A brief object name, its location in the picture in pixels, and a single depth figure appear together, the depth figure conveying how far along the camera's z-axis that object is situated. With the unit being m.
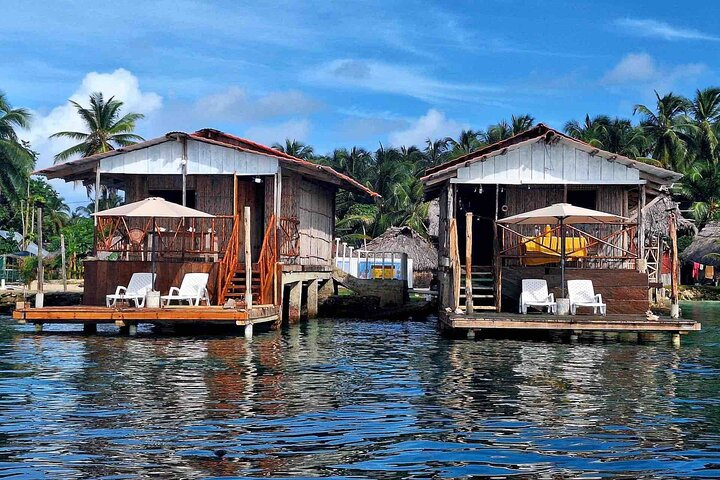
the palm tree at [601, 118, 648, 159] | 54.00
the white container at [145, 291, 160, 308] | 19.56
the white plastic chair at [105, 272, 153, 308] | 20.77
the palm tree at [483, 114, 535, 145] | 58.38
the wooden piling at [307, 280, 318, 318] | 27.28
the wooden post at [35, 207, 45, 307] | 20.64
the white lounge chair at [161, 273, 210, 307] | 20.58
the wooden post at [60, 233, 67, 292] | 29.48
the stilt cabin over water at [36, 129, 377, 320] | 21.97
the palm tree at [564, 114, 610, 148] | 53.61
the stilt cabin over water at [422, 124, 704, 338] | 20.83
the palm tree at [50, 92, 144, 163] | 47.25
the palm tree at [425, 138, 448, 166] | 72.71
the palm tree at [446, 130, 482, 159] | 58.97
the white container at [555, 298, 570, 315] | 19.31
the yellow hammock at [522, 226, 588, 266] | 21.89
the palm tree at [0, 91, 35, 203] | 47.94
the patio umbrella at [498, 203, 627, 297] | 19.50
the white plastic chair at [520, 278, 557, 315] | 20.30
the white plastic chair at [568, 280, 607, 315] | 20.12
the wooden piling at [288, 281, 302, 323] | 24.58
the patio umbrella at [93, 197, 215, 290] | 19.74
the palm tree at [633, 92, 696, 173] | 53.69
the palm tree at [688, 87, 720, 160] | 55.19
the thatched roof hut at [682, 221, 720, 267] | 47.03
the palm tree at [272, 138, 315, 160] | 67.00
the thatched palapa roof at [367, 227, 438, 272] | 44.75
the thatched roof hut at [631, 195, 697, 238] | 44.06
